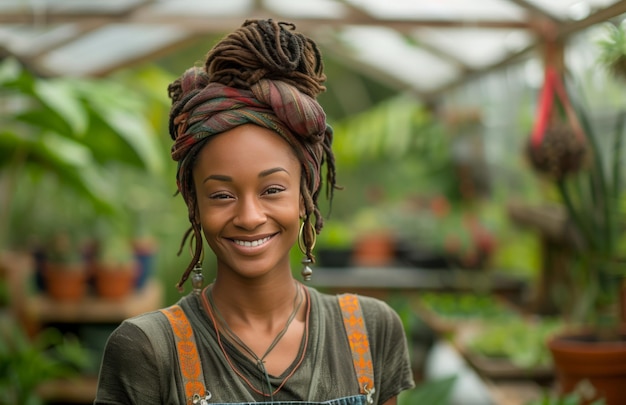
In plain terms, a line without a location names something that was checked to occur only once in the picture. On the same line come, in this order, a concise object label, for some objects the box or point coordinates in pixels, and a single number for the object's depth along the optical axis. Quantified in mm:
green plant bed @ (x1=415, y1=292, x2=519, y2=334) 4086
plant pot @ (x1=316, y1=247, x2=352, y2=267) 6082
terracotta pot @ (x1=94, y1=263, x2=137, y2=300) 4062
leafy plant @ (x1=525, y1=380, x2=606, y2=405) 2006
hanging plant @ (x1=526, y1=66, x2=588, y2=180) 2568
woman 1226
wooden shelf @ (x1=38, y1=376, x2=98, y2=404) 3980
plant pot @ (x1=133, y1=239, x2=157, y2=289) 4301
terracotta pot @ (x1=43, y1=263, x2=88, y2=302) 4023
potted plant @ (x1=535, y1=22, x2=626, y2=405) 2213
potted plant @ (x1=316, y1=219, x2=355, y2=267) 6090
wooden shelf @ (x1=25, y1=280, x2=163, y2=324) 4062
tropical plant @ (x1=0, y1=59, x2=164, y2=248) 3221
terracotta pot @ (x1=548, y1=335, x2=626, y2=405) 2199
